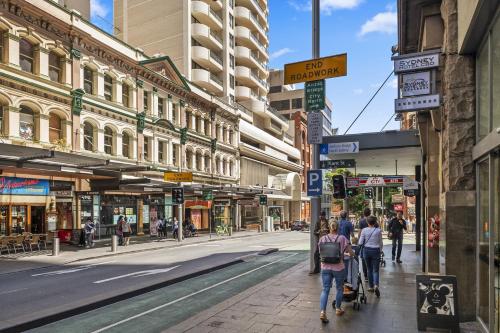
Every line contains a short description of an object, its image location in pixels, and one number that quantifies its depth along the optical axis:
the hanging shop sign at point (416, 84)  7.70
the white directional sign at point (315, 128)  12.13
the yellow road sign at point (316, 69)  11.22
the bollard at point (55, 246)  19.27
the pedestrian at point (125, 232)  24.23
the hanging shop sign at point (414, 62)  7.68
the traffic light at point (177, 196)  26.62
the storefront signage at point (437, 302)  6.08
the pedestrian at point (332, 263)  7.40
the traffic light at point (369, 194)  31.48
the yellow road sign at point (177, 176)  24.95
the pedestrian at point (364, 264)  10.75
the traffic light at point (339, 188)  15.10
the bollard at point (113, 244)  20.92
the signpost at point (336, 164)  15.49
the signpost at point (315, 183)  11.99
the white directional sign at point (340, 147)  13.42
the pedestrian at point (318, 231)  11.99
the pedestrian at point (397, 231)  14.75
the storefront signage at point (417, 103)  7.57
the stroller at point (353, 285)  8.18
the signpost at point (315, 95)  12.09
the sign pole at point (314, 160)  12.37
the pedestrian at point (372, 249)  9.45
